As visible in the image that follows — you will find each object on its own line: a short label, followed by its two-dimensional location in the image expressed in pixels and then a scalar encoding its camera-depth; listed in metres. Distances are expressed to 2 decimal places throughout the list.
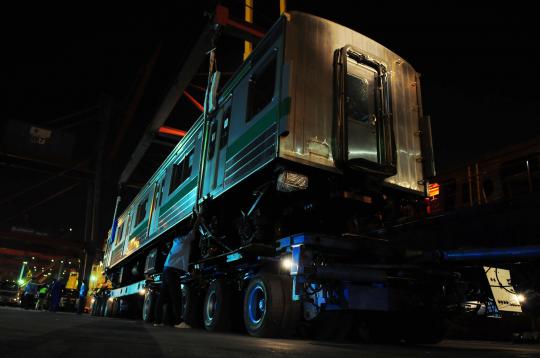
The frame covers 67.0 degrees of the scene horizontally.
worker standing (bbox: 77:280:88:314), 15.37
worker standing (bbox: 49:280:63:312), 15.77
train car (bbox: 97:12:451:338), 4.41
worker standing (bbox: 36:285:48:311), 20.38
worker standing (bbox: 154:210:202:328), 6.70
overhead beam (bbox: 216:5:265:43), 10.86
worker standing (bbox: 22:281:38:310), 18.86
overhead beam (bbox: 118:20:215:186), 11.70
